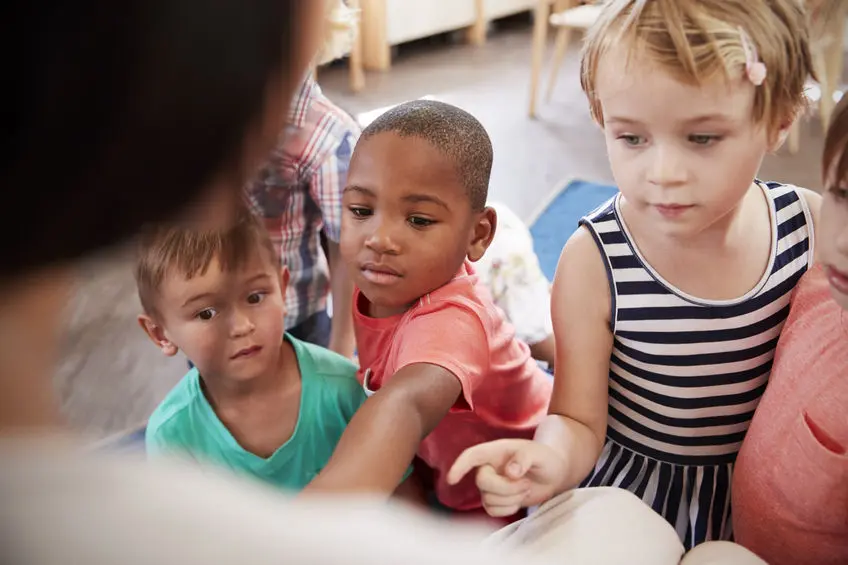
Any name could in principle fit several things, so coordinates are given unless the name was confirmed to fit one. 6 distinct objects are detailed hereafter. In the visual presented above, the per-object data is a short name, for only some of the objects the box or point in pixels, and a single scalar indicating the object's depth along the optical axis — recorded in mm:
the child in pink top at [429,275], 648
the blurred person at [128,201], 206
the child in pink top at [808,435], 525
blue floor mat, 1631
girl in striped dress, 535
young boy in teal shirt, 739
